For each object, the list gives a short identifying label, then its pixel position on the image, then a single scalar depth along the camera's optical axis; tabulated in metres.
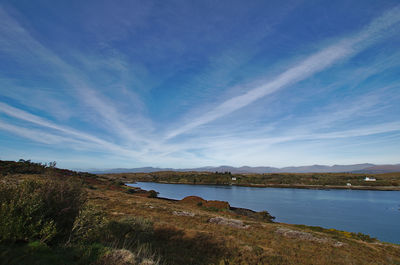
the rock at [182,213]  24.62
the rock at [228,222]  21.72
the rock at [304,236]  18.59
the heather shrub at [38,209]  5.69
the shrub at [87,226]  7.41
